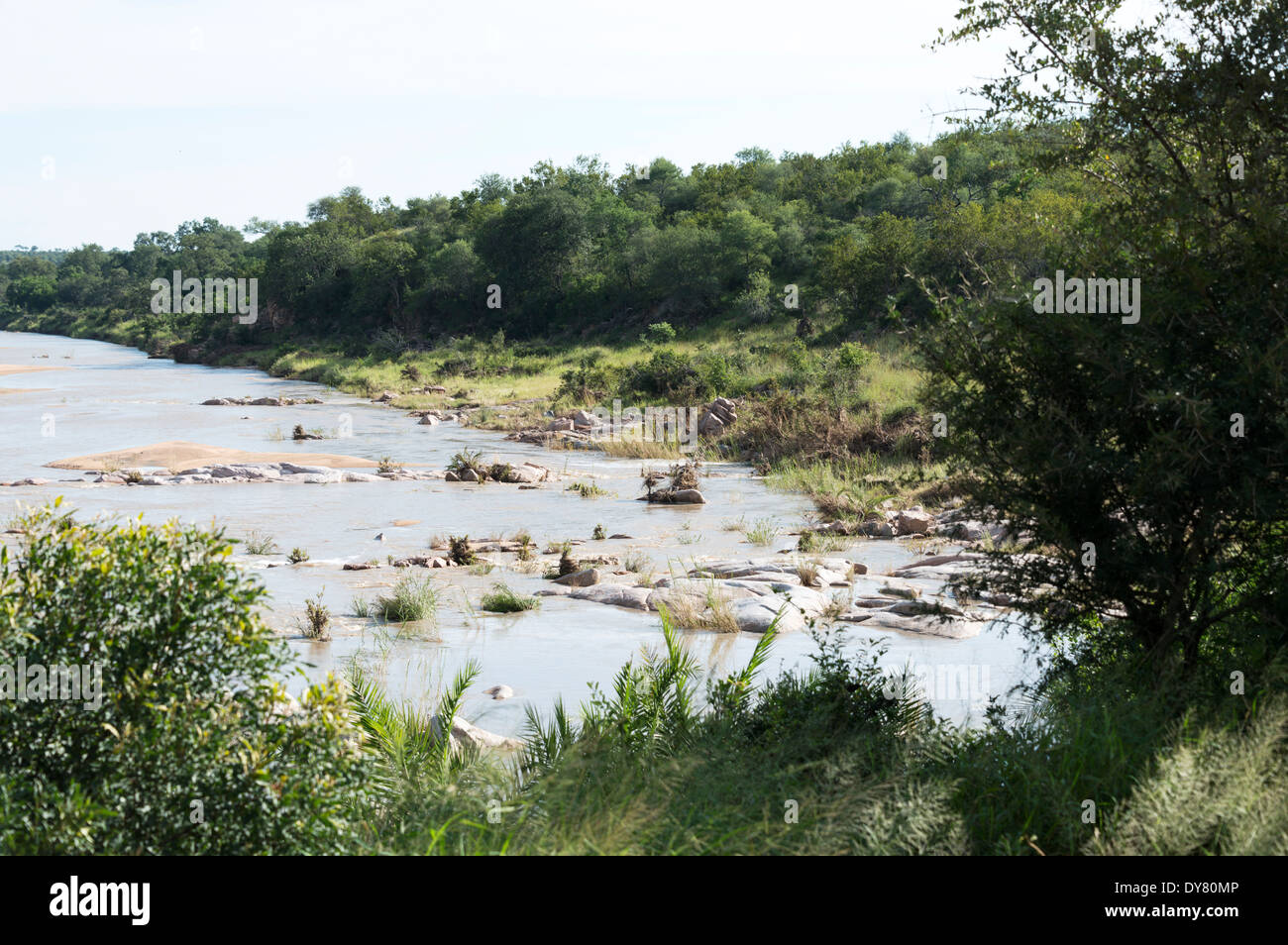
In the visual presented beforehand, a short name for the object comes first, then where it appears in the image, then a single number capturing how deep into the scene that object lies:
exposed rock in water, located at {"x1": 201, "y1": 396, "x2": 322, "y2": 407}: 40.84
